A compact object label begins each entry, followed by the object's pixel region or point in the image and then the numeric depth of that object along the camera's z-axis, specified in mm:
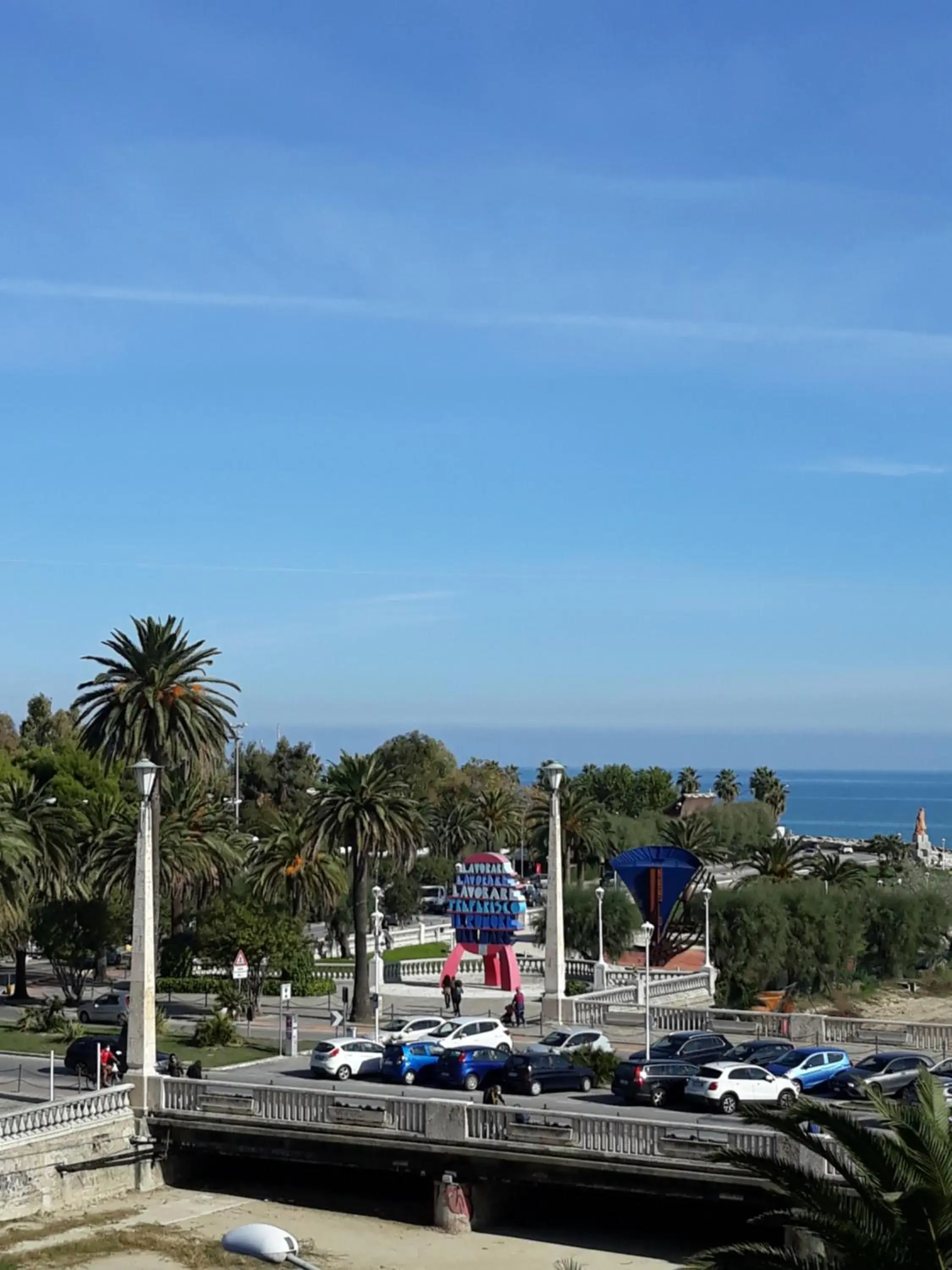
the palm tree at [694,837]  95625
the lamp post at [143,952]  38656
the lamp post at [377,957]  64875
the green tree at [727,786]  191000
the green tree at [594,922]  79312
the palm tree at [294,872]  69562
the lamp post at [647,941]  46812
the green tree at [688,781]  185250
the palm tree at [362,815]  59625
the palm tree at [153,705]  57562
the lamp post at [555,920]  51531
